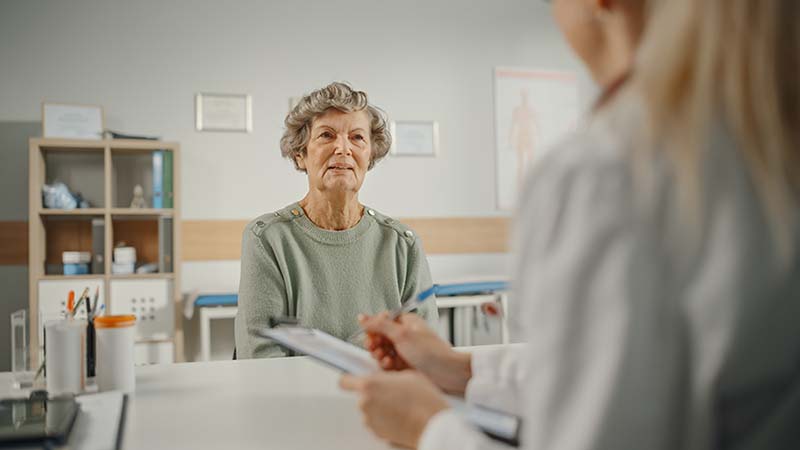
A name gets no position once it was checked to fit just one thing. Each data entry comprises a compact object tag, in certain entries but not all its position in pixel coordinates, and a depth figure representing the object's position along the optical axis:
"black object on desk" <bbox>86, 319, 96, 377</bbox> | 1.27
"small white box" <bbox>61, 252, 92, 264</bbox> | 3.63
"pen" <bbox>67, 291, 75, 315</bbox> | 1.35
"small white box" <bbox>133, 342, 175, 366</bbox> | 3.66
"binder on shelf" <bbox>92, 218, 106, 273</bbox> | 3.72
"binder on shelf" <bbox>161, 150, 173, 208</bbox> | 3.74
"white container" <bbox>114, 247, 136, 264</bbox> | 3.71
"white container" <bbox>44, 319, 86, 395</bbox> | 1.22
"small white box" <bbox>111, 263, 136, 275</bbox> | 3.71
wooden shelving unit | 3.58
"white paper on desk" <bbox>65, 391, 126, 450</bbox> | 0.91
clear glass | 1.37
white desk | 0.95
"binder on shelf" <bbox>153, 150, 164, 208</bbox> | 3.72
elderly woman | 1.95
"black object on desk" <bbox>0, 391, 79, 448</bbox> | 0.84
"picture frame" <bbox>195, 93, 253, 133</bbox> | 4.15
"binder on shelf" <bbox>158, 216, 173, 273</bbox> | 3.73
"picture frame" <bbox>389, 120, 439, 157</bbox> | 4.54
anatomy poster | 4.82
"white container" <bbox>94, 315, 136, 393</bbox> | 1.25
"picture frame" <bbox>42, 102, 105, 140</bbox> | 3.73
